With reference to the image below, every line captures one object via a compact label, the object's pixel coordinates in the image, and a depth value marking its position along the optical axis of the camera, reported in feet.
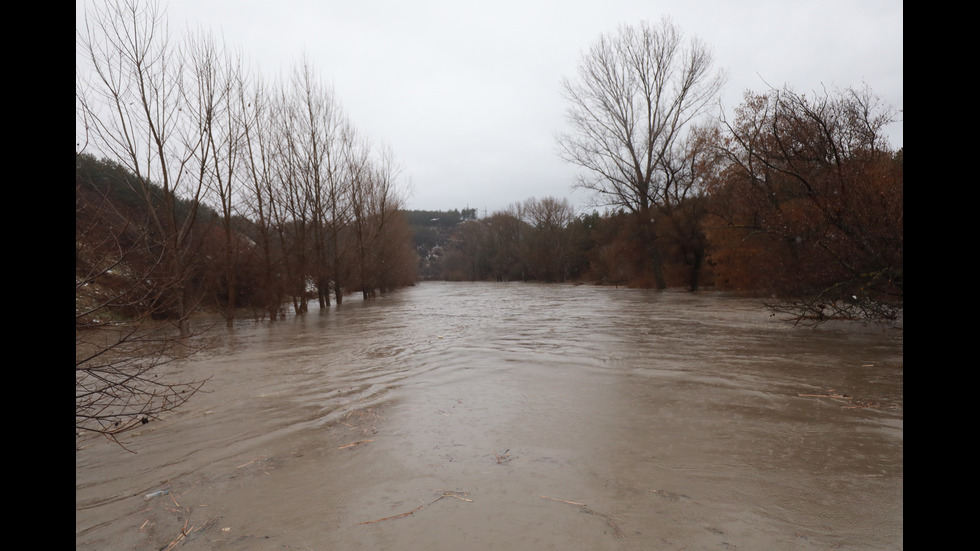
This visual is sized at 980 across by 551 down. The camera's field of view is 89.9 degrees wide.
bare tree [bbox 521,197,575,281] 192.75
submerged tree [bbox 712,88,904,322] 23.90
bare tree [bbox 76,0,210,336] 32.35
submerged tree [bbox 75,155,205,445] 9.18
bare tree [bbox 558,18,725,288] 81.46
